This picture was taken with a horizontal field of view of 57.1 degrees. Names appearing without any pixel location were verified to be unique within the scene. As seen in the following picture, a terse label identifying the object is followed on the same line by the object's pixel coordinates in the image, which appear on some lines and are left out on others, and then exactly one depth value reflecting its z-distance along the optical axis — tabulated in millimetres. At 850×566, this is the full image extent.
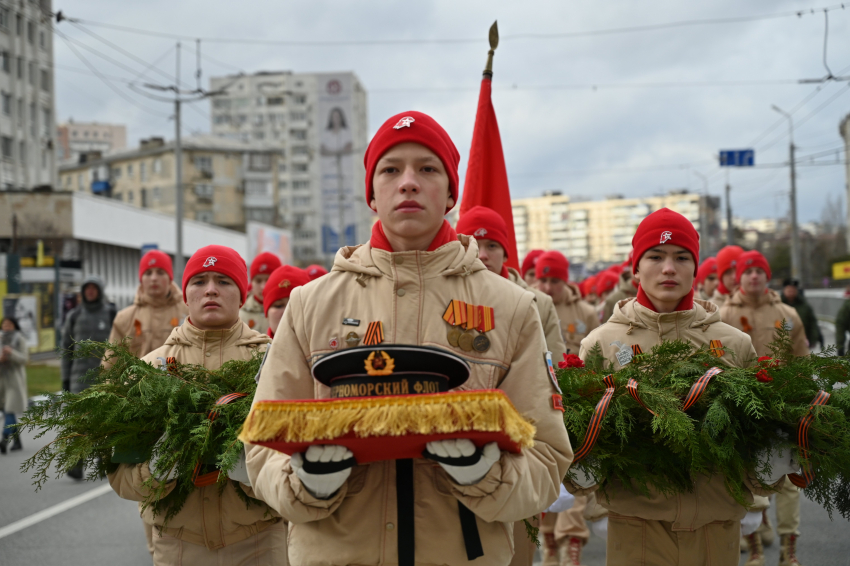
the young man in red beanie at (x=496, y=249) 5629
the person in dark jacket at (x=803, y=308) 10773
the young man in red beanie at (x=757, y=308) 7586
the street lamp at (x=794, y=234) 33562
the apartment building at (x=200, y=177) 82500
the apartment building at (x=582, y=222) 110125
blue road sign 35438
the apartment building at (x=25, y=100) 52531
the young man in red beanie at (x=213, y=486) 3664
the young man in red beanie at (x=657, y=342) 3586
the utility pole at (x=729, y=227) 41312
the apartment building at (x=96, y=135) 144200
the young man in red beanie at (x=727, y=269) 9234
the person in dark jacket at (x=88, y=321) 9953
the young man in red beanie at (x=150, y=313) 7855
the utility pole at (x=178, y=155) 24967
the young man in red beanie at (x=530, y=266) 10002
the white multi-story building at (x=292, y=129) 114875
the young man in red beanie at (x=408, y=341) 2230
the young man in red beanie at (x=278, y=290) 6082
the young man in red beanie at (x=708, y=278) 11852
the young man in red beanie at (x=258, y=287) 8875
